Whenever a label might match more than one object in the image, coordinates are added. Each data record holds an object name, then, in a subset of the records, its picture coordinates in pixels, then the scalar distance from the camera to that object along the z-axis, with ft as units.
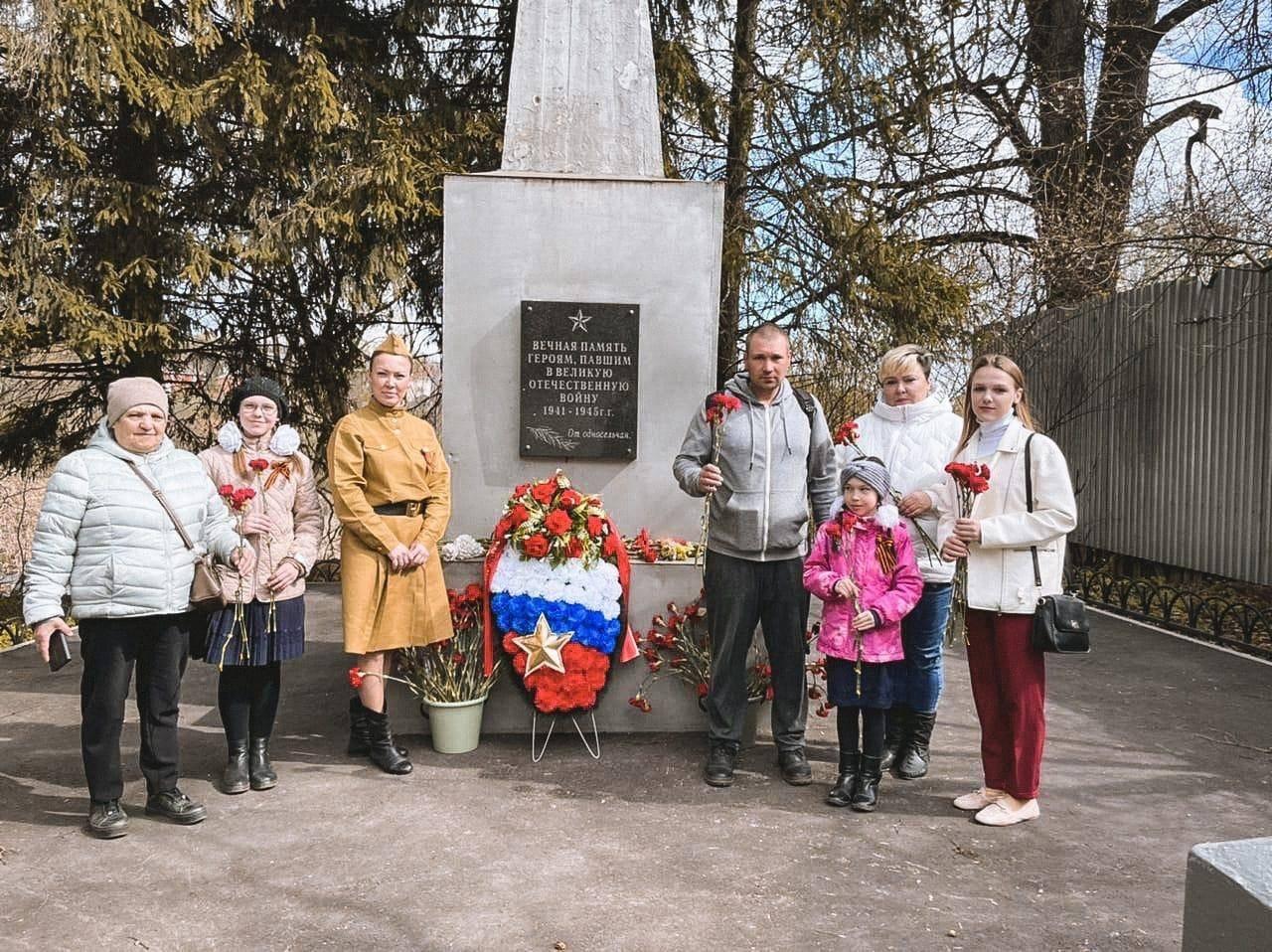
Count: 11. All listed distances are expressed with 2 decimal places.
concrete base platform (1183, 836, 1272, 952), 4.02
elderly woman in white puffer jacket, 11.28
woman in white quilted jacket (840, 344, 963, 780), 13.78
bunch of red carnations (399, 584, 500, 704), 14.58
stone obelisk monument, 17.01
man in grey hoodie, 13.48
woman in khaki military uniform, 13.70
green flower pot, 14.51
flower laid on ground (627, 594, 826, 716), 14.99
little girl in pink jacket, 12.48
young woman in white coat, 11.96
